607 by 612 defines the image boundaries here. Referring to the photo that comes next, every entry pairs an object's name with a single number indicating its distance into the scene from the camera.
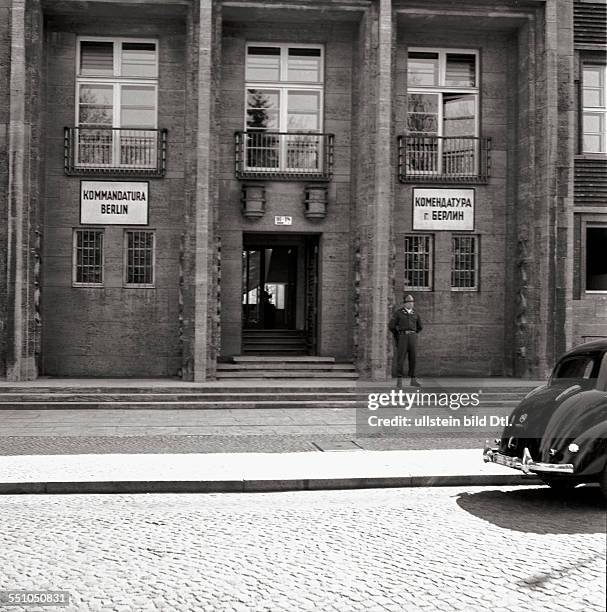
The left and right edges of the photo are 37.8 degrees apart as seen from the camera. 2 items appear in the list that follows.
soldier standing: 18.69
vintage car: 8.61
